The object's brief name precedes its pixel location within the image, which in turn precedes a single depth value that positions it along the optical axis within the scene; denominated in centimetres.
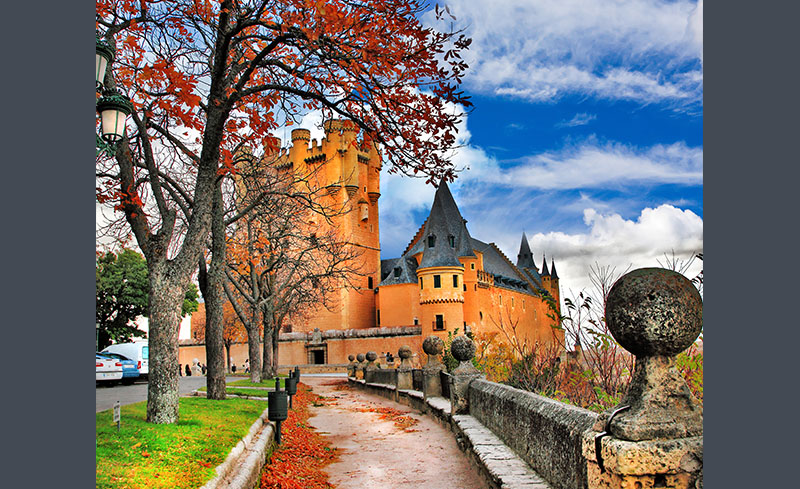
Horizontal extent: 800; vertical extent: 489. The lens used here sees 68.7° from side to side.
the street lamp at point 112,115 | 584
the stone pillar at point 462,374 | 953
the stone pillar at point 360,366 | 2636
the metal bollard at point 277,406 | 894
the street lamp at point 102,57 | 571
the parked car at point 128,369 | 2219
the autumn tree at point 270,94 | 824
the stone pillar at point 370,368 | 2208
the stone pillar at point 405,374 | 1630
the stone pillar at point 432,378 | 1296
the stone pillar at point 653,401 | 283
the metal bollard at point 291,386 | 1378
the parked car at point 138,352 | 2345
